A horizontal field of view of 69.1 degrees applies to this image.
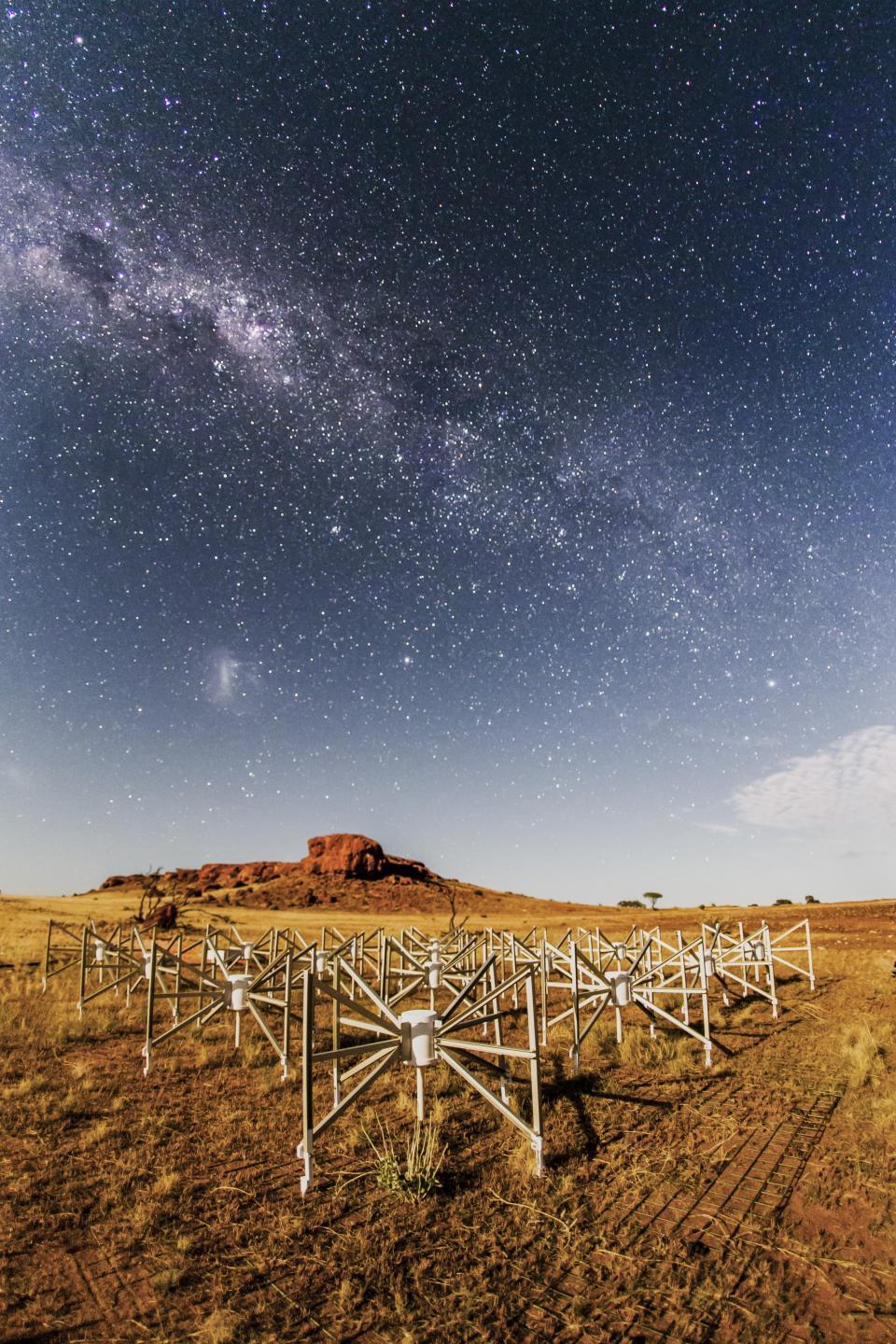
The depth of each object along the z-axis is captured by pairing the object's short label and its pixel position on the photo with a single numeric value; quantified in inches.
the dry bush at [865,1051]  410.2
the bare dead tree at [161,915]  1753.2
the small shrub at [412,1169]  261.3
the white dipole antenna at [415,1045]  257.1
